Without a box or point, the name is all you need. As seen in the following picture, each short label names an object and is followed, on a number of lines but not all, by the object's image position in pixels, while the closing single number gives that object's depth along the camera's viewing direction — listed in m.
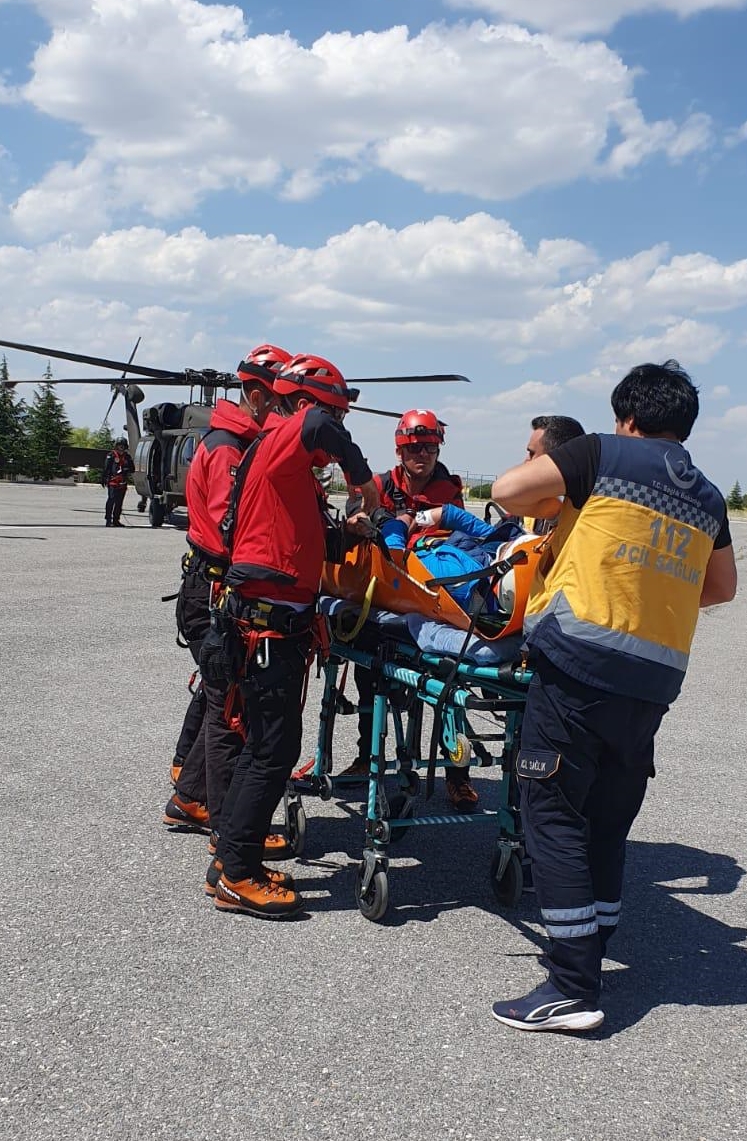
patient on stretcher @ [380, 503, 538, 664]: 3.80
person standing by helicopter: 23.66
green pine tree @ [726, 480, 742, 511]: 86.25
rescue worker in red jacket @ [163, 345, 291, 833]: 4.33
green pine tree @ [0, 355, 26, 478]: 56.25
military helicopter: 22.50
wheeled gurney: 3.81
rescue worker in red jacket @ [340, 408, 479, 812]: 5.39
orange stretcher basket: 3.77
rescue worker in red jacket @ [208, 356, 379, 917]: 3.89
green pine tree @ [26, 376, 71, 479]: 58.75
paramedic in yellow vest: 3.15
